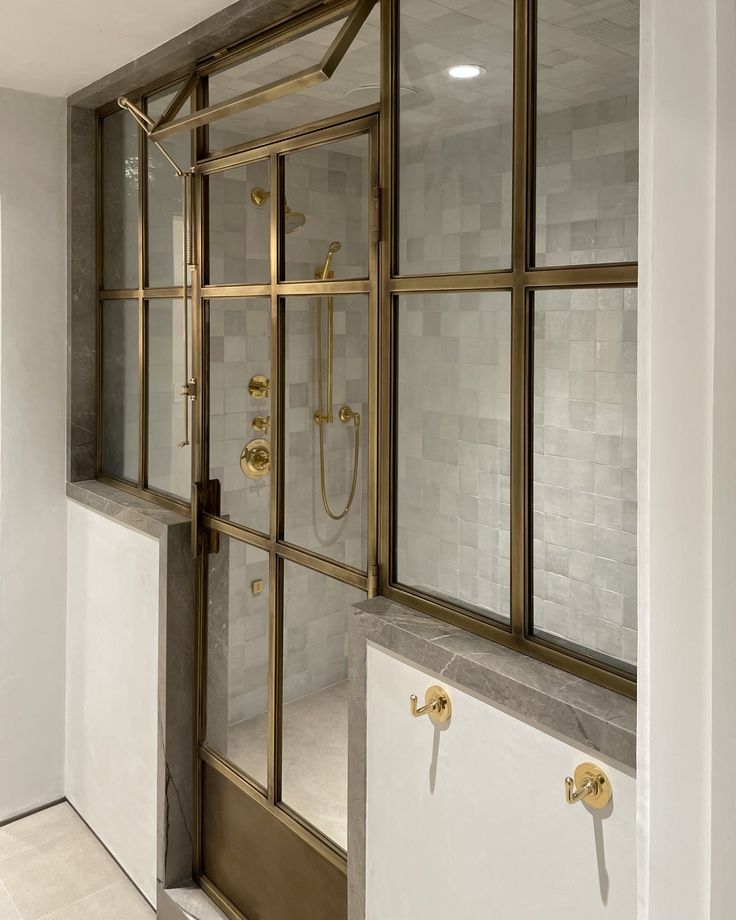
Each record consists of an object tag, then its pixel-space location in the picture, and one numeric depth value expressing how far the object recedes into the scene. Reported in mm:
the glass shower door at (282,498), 1598
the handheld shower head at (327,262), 1609
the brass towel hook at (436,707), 1338
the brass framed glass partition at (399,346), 1172
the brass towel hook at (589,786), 1094
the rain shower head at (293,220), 1694
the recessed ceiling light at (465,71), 1312
